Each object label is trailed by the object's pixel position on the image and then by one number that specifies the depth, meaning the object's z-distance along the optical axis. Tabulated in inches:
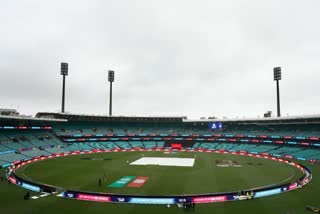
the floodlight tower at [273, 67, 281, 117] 3900.1
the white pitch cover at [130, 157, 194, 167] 2412.2
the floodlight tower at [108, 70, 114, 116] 4582.9
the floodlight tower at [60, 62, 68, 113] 3985.7
